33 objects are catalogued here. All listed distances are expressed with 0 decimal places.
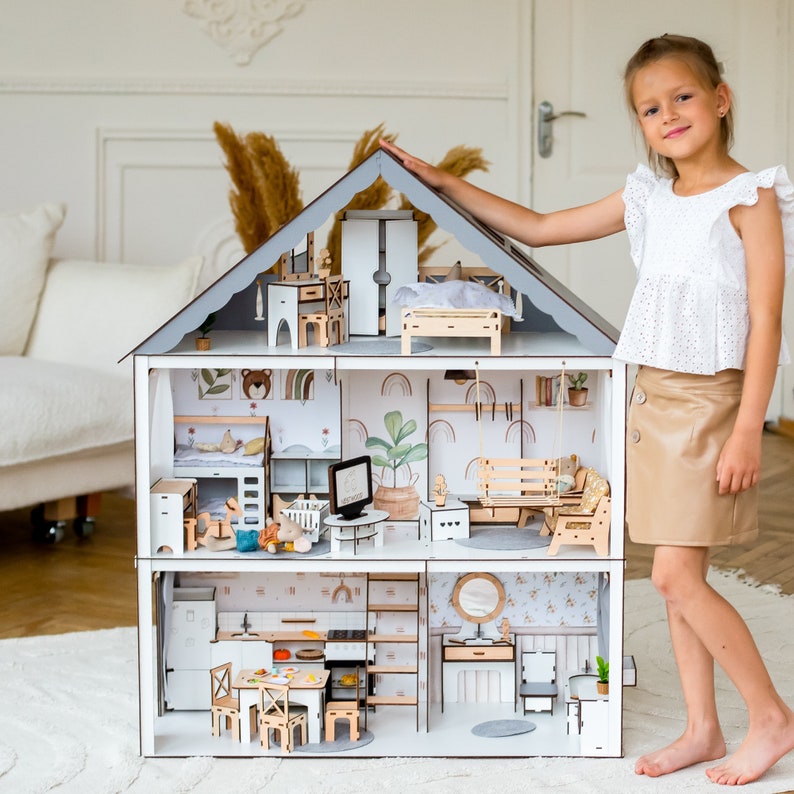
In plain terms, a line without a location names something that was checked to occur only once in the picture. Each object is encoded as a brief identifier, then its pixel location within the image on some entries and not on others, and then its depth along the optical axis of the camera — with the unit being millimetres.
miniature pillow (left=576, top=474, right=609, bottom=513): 4027
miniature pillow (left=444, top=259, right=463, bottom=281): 4193
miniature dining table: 4095
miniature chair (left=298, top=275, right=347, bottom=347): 4092
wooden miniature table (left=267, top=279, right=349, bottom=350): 4080
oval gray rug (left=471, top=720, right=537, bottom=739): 4136
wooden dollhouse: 4035
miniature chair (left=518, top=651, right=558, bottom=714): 4274
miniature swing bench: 4002
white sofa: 5231
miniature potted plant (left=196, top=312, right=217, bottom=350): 4033
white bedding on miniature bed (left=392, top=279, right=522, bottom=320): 4051
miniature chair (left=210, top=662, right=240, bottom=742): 4106
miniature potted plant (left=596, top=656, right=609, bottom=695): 4093
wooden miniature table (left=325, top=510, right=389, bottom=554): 4038
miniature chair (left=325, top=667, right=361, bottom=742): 4101
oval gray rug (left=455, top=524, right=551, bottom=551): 4088
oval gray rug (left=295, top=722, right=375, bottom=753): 4066
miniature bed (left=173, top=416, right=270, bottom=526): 4185
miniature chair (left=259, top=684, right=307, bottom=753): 4055
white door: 7660
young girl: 3835
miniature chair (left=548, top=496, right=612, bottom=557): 4000
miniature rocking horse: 4054
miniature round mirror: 4288
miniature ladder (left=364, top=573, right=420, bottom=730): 4248
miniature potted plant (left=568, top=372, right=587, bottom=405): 4204
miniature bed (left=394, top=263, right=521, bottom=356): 4009
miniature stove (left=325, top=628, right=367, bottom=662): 4244
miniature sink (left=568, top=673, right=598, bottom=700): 4140
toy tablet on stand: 4043
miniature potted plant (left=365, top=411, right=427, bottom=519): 4249
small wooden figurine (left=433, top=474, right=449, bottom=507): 4151
